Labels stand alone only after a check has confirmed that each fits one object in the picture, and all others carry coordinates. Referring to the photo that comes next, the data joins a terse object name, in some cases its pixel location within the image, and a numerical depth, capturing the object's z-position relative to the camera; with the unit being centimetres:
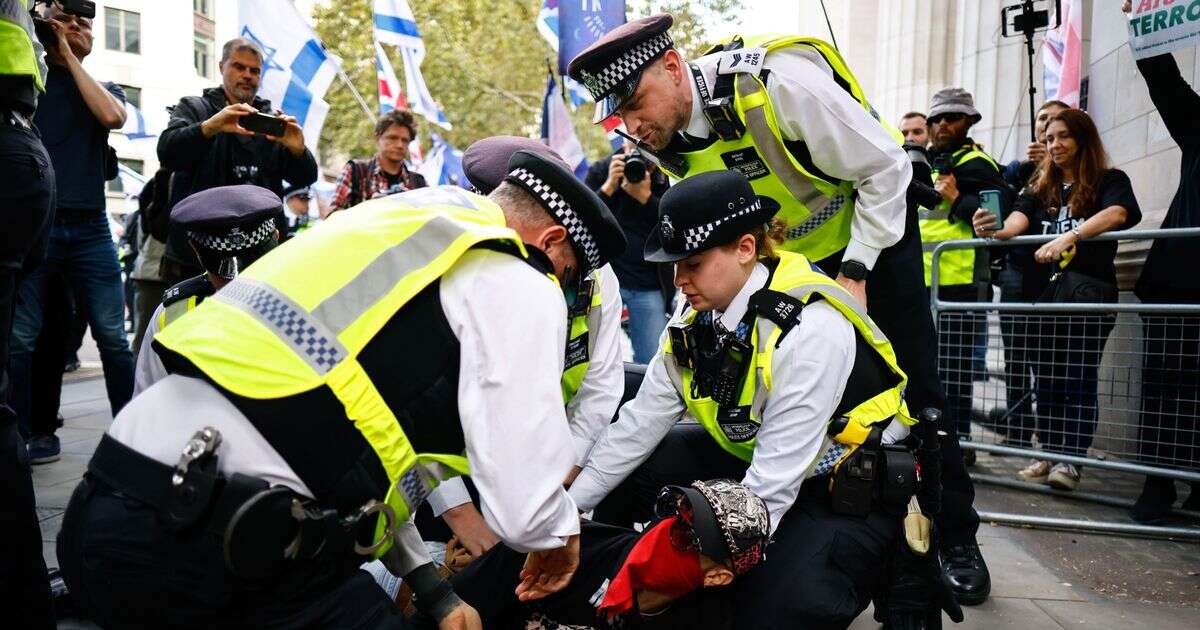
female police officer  249
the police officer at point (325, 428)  163
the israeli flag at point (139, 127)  1002
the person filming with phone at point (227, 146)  432
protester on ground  229
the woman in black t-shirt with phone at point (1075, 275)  465
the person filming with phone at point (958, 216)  512
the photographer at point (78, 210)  399
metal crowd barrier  430
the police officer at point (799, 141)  294
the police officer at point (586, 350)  312
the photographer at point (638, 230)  609
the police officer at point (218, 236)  304
